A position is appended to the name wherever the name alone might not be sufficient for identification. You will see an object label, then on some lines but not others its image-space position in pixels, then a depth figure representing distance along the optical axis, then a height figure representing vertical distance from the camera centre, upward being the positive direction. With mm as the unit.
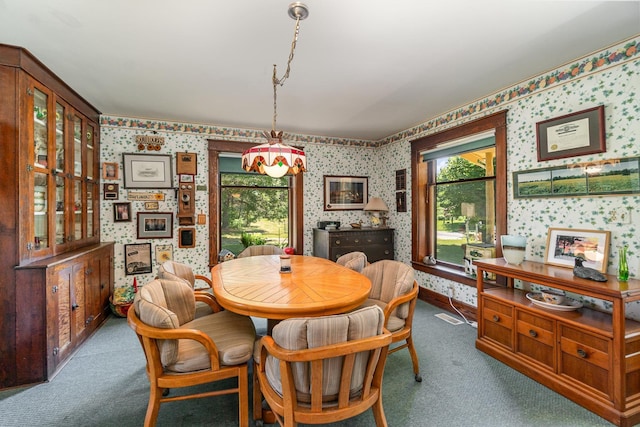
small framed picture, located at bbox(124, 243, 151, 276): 3996 -571
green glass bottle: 2008 -396
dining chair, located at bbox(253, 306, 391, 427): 1235 -675
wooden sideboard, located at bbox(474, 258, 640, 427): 1849 -952
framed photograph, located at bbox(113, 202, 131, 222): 3926 +65
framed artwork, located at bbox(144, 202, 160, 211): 4070 +146
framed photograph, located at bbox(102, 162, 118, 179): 3877 +622
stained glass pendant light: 2262 +450
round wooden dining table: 1661 -507
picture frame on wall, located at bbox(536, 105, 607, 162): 2355 +663
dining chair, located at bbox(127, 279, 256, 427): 1538 -795
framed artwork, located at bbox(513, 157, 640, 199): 2205 +275
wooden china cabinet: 2219 -111
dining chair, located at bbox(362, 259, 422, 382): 2139 -649
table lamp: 4739 +93
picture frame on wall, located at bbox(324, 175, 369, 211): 4973 +379
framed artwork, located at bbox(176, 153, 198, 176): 4133 +748
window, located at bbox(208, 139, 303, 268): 4309 +416
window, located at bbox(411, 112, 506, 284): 3299 +267
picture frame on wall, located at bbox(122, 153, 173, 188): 3957 +633
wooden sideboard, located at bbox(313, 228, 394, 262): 4410 -441
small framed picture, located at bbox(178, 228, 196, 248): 4191 -313
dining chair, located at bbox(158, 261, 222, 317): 2405 -505
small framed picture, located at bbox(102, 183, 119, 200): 3887 +344
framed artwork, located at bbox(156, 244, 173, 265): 4129 -521
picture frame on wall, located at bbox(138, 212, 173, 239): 4039 -120
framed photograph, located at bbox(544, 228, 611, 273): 2299 -299
